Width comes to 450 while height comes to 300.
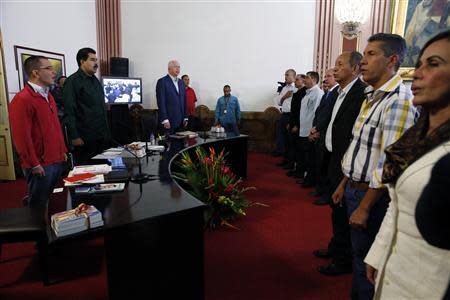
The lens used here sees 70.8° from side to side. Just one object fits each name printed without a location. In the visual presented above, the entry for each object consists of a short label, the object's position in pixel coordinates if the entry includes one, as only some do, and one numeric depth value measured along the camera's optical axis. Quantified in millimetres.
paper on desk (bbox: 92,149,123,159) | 2701
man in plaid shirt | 1342
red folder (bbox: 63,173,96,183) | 1989
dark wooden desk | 1439
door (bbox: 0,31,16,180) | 4422
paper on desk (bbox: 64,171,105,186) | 1951
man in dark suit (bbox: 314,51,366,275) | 1879
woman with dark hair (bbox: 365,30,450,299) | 770
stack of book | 1396
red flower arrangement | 2916
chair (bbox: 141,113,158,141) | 3736
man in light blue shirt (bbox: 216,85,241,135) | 6355
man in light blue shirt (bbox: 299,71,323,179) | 4336
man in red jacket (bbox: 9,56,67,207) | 2232
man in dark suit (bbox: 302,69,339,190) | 3303
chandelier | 4215
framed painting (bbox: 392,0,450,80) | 4707
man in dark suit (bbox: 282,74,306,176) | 4662
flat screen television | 6534
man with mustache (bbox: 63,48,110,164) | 2967
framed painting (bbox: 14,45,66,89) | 4574
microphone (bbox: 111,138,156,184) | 2065
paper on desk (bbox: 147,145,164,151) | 3143
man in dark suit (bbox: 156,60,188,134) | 4480
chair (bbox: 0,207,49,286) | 1814
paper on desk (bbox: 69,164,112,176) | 2189
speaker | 6793
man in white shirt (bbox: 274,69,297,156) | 5637
